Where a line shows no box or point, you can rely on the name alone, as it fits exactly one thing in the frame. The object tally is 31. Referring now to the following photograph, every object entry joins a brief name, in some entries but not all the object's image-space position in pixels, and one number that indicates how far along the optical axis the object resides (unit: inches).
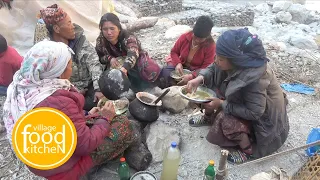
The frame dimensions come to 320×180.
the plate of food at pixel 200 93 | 125.8
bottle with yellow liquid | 94.0
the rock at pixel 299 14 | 489.2
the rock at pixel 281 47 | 239.4
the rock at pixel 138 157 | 105.9
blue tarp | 171.3
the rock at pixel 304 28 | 419.6
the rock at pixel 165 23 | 294.2
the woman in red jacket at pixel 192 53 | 148.9
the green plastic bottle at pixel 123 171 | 96.7
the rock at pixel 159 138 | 114.0
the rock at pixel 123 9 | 319.9
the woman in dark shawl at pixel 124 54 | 140.3
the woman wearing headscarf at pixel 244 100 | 97.0
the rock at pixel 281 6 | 512.1
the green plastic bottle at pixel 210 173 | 91.9
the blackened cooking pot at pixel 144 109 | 116.6
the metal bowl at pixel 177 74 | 155.9
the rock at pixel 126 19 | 278.1
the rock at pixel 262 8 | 522.9
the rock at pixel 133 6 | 354.9
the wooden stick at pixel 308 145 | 84.7
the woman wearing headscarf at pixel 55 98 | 78.2
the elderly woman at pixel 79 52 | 134.6
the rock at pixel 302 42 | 303.3
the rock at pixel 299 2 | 609.5
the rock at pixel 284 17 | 461.1
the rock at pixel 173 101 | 138.8
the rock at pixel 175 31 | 258.0
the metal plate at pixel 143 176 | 95.1
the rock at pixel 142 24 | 273.3
